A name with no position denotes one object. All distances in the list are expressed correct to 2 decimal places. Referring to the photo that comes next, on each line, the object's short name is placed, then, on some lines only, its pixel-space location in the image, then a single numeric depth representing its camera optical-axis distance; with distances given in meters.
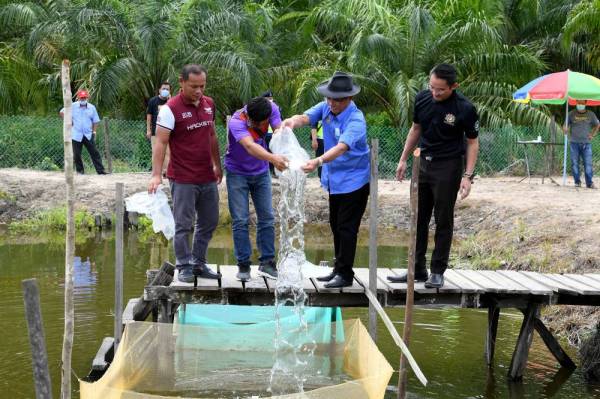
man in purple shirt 6.82
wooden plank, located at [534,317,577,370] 8.16
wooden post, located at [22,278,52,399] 4.23
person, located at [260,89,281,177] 7.05
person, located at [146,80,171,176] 15.01
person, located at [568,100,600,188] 16.27
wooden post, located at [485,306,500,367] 8.47
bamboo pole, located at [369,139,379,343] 6.76
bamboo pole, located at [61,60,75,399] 4.63
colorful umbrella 15.66
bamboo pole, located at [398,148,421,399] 6.13
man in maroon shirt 6.80
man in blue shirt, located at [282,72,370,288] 6.85
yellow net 6.55
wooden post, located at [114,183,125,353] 6.78
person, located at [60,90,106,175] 16.58
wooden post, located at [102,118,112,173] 18.28
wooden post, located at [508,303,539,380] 7.86
